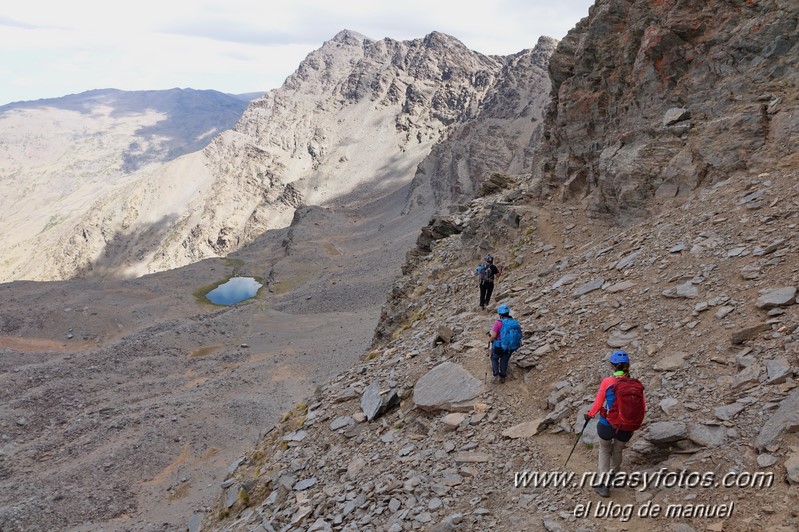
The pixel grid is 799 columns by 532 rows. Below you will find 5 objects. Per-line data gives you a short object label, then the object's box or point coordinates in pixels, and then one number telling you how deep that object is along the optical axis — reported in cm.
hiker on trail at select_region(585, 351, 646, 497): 820
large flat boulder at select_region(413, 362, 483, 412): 1247
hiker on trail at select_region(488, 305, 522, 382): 1207
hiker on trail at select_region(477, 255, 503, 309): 1753
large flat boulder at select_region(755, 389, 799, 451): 756
